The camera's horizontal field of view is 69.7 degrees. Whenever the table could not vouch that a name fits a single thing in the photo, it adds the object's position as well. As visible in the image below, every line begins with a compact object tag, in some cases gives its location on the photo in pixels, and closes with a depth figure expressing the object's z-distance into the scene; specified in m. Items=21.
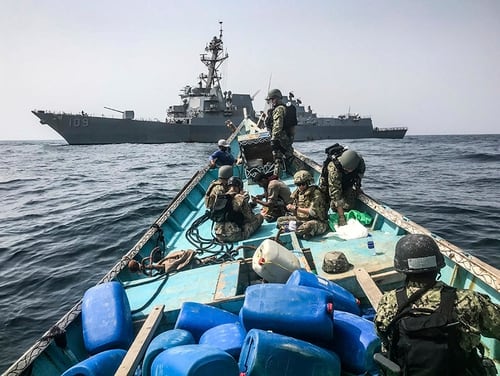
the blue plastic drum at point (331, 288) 3.85
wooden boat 2.92
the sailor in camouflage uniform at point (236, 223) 6.89
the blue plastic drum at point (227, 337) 3.24
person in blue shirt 10.88
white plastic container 4.57
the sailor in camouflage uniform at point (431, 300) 2.50
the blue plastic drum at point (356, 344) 3.17
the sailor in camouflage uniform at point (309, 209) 6.72
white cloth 6.55
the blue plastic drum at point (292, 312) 3.13
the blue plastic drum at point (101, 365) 3.08
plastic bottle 5.71
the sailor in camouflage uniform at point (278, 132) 10.48
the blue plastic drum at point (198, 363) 2.54
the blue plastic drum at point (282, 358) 2.72
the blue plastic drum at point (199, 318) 3.74
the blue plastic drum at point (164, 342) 3.17
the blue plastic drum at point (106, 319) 3.88
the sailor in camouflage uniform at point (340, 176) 7.06
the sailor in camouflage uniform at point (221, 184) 7.05
